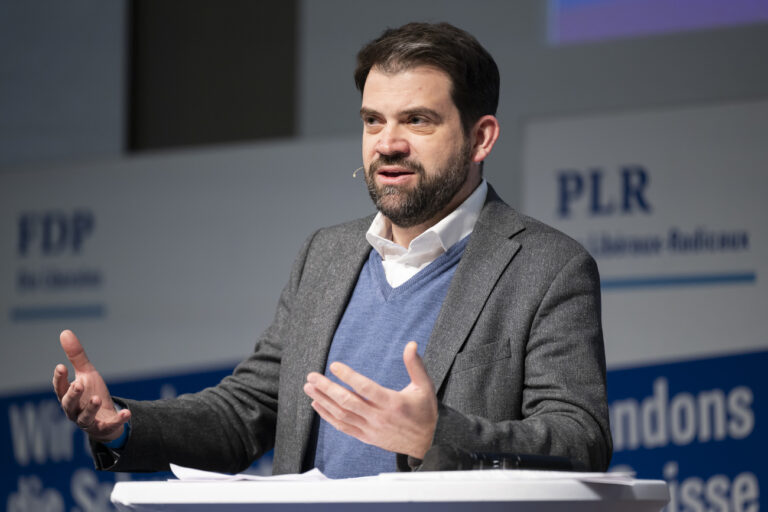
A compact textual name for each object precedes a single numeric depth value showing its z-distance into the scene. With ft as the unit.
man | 16.51
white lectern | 15.26
